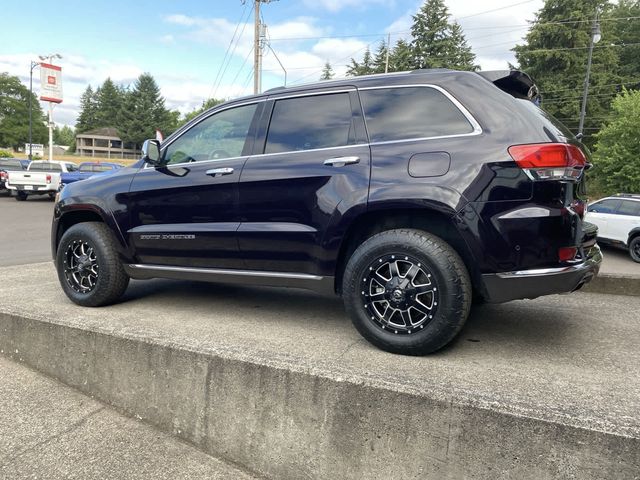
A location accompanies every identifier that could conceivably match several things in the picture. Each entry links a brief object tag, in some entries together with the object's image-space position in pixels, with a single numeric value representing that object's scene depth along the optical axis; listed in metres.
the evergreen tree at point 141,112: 92.81
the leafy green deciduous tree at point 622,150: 27.08
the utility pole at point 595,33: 20.36
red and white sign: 32.25
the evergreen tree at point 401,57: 47.47
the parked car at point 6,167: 22.59
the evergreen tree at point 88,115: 116.25
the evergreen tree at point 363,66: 54.77
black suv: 2.65
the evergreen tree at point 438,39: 47.03
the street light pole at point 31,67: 42.56
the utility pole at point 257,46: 26.78
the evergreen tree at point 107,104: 114.00
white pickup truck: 20.69
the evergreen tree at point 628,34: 44.63
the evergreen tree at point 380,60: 51.81
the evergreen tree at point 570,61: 39.09
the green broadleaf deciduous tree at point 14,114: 78.00
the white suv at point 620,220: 13.05
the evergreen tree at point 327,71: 72.50
